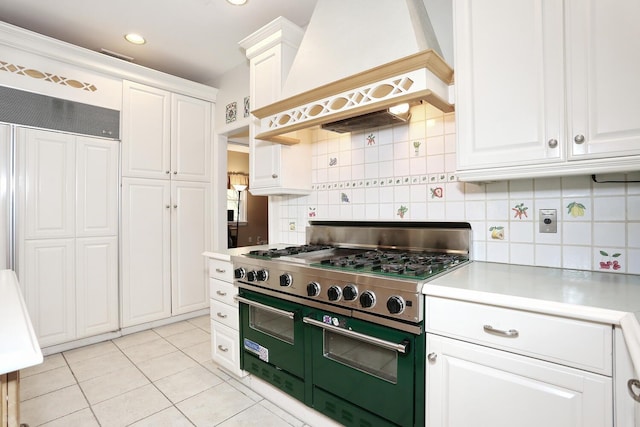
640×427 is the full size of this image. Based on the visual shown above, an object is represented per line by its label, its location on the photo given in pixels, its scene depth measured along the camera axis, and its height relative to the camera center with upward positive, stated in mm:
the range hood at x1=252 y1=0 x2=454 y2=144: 1421 +712
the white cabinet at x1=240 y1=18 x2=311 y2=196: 2219 +804
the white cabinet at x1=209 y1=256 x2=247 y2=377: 2076 -693
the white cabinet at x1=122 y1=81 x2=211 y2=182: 2920 +791
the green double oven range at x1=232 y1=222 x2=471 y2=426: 1267 -482
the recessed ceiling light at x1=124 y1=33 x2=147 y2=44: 2695 +1518
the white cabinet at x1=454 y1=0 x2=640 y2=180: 1103 +483
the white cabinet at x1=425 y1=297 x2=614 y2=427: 936 -506
